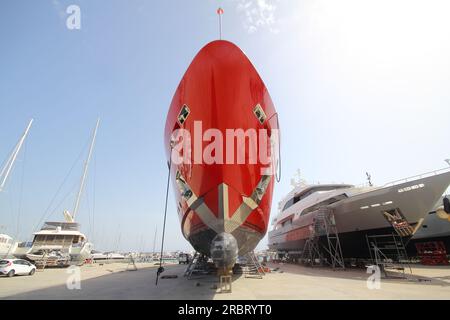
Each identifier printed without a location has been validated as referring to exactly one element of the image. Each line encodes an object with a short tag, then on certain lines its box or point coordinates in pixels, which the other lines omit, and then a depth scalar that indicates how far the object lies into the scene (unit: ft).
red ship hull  21.57
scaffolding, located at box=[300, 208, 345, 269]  51.19
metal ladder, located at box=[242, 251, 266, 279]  35.58
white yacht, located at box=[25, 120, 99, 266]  66.44
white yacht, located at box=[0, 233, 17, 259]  69.82
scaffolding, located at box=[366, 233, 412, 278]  41.68
